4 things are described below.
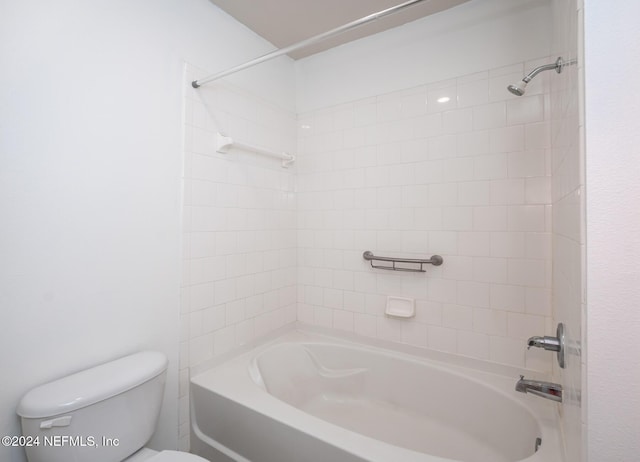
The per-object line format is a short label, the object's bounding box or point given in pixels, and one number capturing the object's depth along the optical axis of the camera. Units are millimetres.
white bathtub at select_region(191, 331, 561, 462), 1201
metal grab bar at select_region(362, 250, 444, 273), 1723
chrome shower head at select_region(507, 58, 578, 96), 984
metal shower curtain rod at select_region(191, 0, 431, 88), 1066
